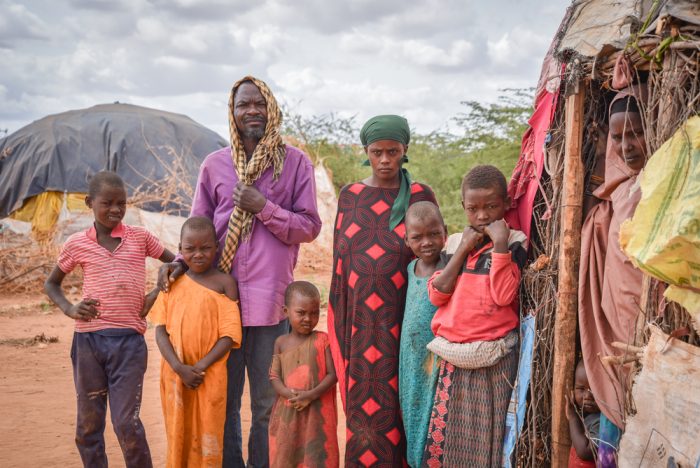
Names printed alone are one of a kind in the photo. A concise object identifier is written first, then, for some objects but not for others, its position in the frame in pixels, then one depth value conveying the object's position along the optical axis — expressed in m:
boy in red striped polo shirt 3.40
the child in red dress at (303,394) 3.36
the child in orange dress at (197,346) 3.33
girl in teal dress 3.10
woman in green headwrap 3.25
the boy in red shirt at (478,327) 2.87
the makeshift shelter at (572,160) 2.22
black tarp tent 11.95
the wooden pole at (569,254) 2.81
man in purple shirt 3.44
